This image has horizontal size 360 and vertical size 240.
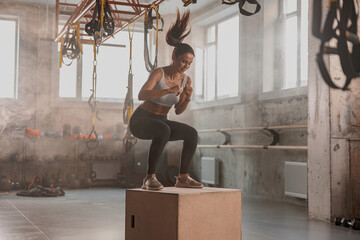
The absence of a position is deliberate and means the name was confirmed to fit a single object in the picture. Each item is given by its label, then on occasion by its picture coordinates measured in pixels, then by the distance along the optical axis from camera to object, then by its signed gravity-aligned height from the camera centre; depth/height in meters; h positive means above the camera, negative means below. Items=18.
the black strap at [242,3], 3.88 +1.13
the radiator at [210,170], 9.02 -0.60
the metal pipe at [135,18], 5.89 +1.74
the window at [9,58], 9.71 +1.61
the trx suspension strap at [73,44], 7.69 +1.54
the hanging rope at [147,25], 5.22 +1.33
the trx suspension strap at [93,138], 7.42 -0.01
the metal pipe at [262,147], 6.48 -0.11
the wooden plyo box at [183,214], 3.32 -0.55
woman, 3.50 +0.23
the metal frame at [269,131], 6.65 +0.04
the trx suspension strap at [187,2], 4.86 +1.41
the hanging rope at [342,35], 2.64 +0.59
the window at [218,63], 9.02 +1.52
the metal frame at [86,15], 6.50 +1.82
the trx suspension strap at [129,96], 6.92 +0.61
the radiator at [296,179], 6.65 -0.56
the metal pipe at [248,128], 6.66 +0.18
